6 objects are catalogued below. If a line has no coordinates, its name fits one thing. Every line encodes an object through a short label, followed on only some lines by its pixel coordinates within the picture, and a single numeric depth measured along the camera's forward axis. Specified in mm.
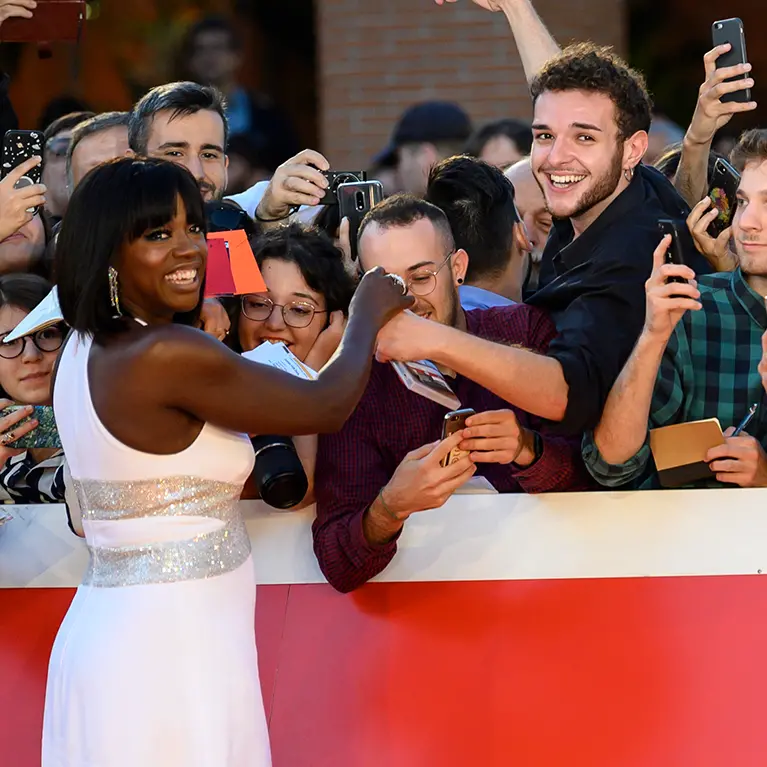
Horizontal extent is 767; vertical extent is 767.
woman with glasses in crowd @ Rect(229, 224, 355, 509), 7613
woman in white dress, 5340
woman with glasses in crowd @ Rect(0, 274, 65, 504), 7312
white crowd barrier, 6590
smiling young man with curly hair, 6371
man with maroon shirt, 6266
